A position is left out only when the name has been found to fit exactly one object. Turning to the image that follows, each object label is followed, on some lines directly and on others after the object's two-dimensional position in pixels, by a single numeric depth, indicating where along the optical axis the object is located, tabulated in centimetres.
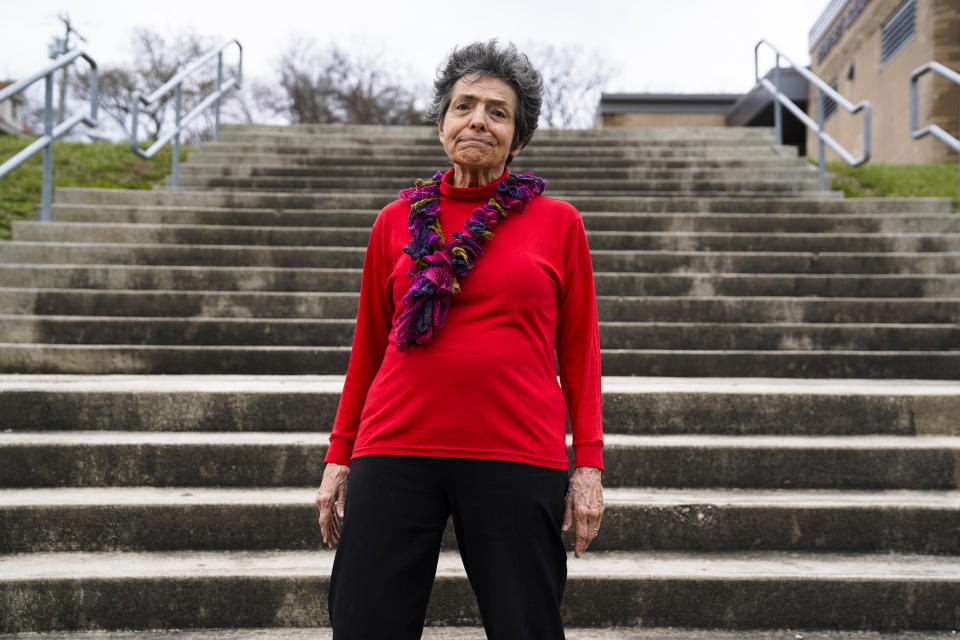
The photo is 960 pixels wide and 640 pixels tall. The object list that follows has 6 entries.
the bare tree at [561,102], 2980
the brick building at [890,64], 1284
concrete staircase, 262
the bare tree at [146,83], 2673
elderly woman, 145
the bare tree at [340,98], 2431
